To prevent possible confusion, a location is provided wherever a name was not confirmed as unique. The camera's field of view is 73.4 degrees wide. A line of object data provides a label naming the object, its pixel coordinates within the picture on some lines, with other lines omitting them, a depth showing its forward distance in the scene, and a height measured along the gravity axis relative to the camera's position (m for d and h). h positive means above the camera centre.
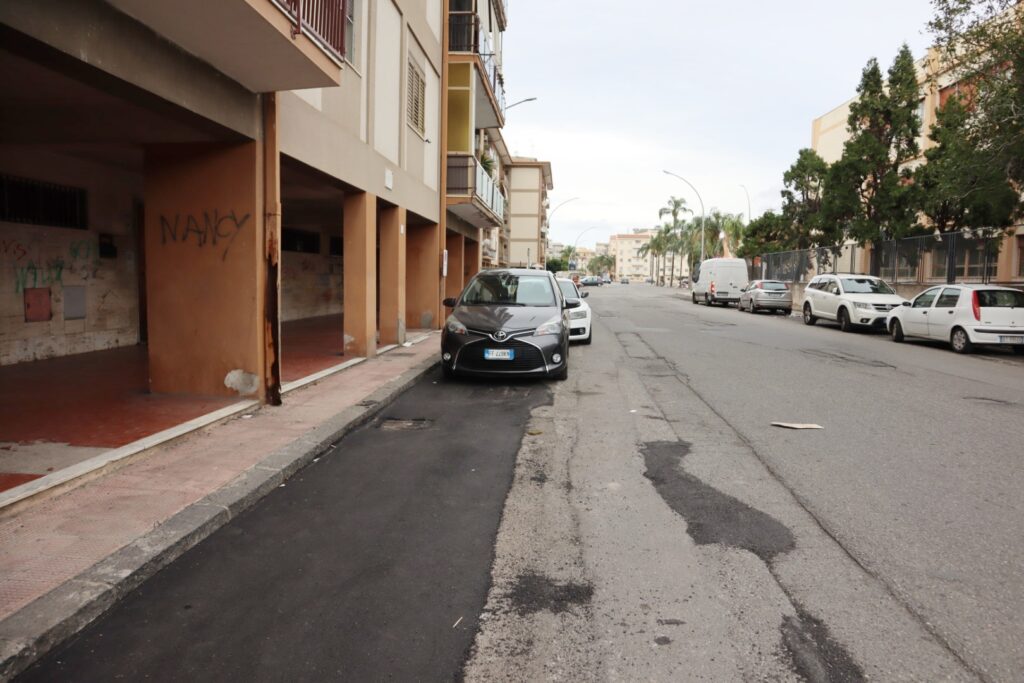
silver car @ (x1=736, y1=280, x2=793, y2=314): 29.09 -0.61
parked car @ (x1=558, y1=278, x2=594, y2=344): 14.80 -0.97
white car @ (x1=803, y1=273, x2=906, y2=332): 19.27 -0.50
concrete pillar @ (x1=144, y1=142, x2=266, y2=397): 7.26 +0.07
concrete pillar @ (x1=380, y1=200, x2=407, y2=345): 13.38 +0.00
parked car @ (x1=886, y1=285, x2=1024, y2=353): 14.17 -0.65
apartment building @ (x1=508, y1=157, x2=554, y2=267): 60.28 +6.03
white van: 35.38 +0.07
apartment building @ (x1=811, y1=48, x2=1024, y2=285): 21.12 +0.80
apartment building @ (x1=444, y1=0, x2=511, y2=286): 18.25 +4.38
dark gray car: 9.27 -0.85
